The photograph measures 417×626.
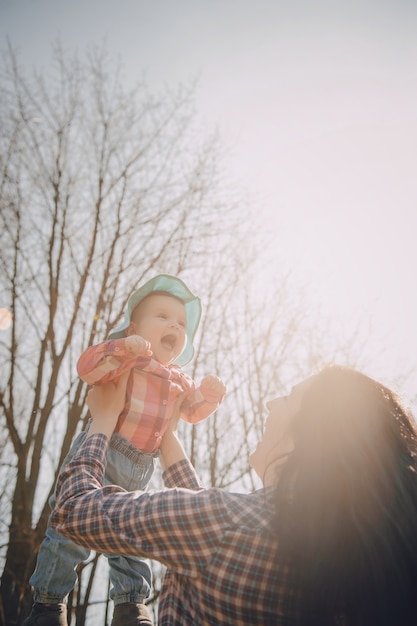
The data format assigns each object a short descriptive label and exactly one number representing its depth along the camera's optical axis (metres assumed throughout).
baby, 1.07
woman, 0.75
